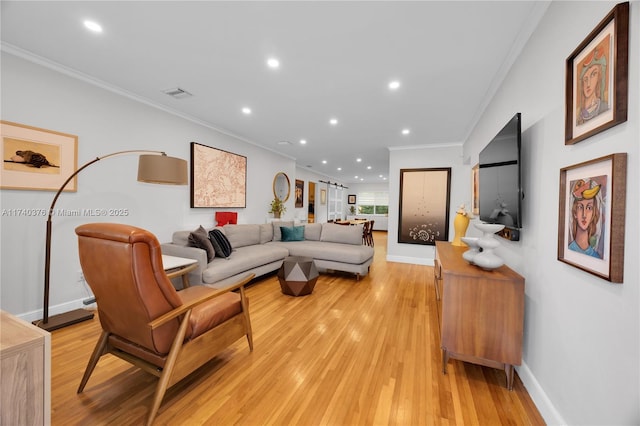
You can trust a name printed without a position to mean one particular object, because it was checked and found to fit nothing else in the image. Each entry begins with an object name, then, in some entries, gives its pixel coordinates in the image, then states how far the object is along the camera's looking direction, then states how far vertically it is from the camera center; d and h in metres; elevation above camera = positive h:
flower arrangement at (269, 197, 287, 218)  6.14 +0.09
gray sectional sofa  3.22 -0.68
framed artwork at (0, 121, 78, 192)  2.36 +0.48
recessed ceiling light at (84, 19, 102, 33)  1.99 +1.46
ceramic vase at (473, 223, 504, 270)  1.91 -0.28
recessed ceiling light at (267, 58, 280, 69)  2.41 +1.45
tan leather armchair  1.38 -0.61
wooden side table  2.34 -0.55
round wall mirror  6.38 +0.65
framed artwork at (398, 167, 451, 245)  5.44 +0.20
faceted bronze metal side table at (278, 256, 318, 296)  3.50 -0.92
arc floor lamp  2.44 +0.29
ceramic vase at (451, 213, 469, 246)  3.16 -0.11
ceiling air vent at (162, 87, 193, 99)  3.11 +1.46
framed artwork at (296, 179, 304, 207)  8.17 +0.63
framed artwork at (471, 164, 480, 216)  3.43 +0.36
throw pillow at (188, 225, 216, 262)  3.42 -0.47
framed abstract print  4.17 +0.58
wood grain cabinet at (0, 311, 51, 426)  0.92 -0.65
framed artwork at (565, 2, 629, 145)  1.02 +0.64
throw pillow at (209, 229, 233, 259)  3.65 -0.51
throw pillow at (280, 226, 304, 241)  5.27 -0.46
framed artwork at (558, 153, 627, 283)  1.01 +0.01
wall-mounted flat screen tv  1.80 +0.32
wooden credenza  1.77 -0.74
